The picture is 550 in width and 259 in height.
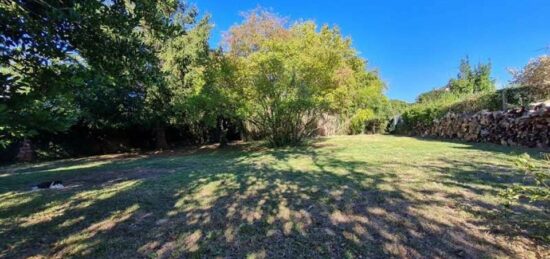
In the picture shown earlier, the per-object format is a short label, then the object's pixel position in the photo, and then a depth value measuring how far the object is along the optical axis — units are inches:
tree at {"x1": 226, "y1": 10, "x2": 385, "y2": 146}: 360.6
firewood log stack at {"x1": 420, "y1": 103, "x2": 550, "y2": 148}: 287.0
